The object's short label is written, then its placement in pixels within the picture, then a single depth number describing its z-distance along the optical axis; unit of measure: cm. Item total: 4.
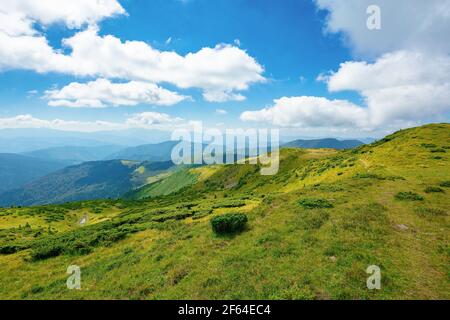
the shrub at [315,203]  2256
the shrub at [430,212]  1866
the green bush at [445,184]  2474
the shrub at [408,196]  2216
